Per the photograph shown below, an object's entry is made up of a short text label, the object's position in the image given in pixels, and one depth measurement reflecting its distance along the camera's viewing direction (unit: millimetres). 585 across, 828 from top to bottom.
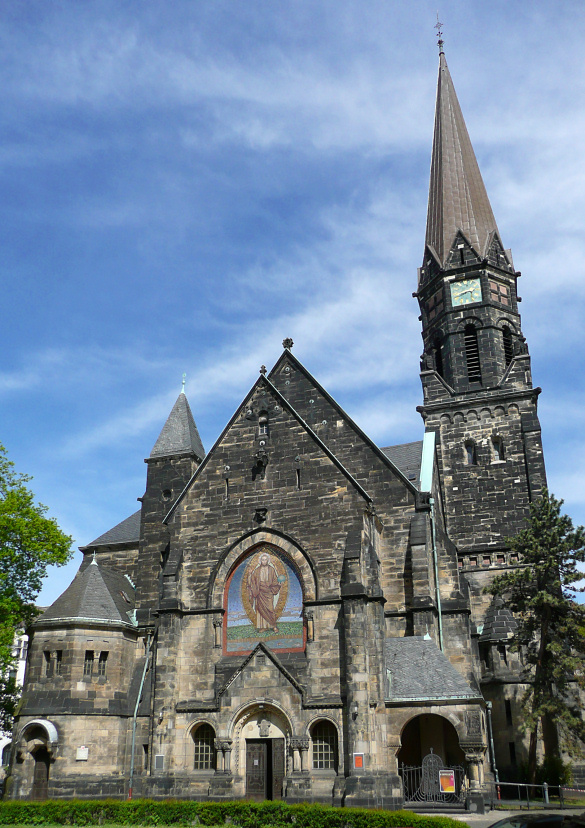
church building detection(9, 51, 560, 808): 24656
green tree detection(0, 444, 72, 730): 32375
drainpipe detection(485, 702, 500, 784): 28598
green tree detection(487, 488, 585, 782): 27812
